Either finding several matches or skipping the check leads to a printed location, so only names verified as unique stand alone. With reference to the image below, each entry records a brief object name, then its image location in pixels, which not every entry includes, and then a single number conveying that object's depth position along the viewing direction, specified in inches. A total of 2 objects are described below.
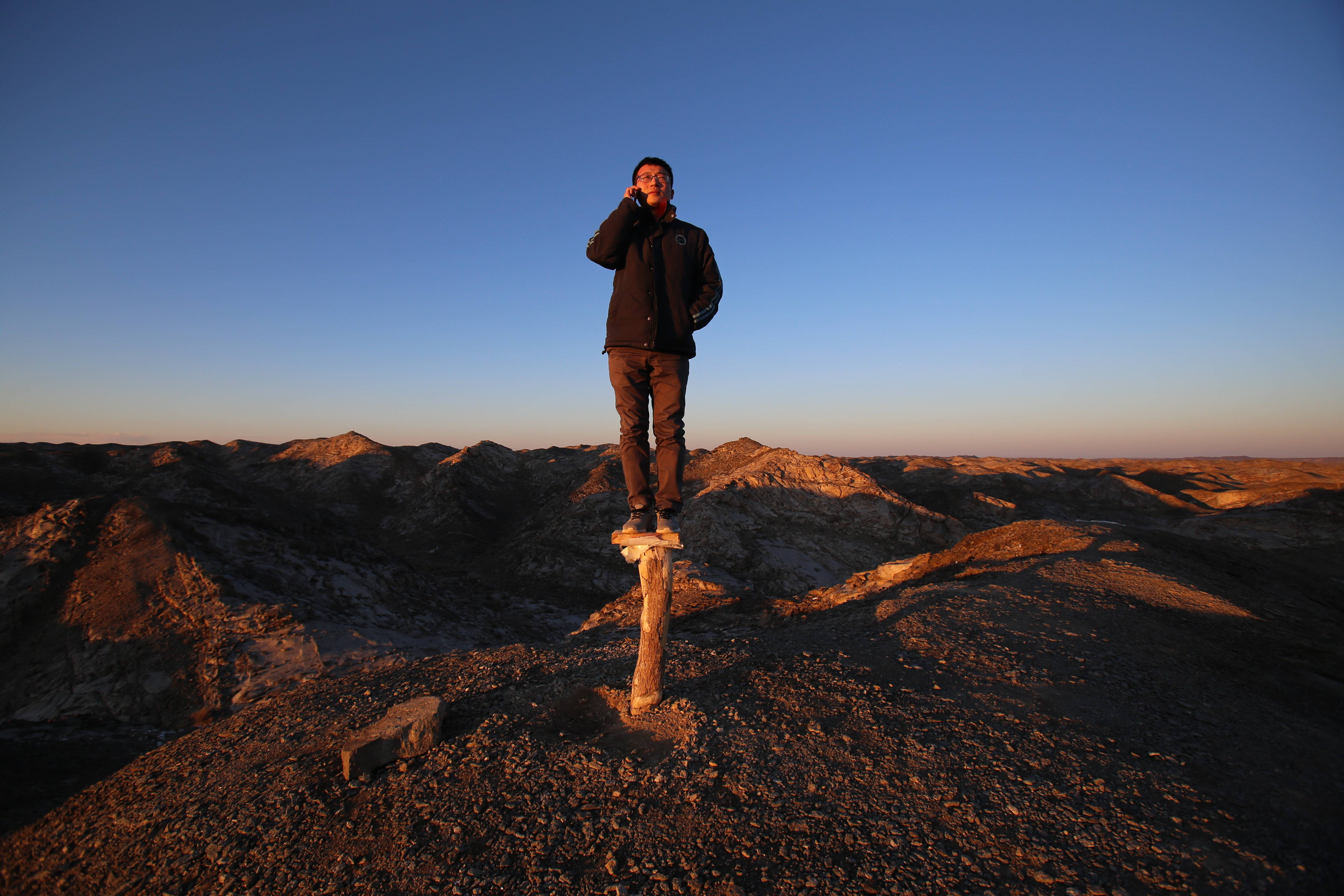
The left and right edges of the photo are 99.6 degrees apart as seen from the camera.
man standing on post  143.0
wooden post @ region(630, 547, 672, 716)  153.2
